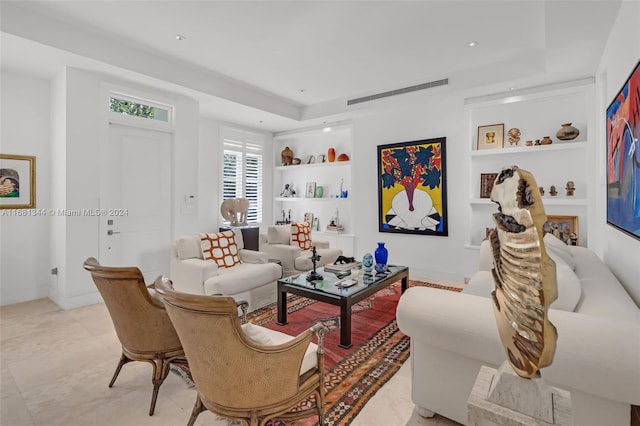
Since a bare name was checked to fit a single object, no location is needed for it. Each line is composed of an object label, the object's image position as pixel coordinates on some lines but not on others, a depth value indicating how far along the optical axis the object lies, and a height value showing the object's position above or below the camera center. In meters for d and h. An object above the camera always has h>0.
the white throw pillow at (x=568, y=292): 1.62 -0.41
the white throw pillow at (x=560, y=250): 2.24 -0.29
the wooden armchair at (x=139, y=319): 1.88 -0.66
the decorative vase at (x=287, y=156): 6.85 +1.19
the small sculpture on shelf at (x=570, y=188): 4.05 +0.30
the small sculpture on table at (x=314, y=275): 3.33 -0.68
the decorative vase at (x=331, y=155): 6.20 +1.09
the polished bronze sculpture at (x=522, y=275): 0.60 -0.13
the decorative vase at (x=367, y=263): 3.66 -0.59
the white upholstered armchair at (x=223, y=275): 3.33 -0.70
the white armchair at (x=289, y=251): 4.54 -0.59
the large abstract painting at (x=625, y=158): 1.82 +0.35
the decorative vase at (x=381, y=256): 3.78 -0.53
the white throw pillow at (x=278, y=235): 5.05 -0.38
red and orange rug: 2.02 -1.16
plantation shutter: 6.13 +0.86
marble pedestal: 0.74 -0.46
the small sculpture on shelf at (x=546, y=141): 4.11 +0.91
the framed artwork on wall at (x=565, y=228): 3.99 -0.21
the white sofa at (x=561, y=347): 1.20 -0.58
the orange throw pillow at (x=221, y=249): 3.74 -0.45
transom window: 4.11 +1.39
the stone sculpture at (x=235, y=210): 5.58 +0.02
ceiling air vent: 4.48 +1.82
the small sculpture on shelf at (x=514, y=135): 4.37 +1.04
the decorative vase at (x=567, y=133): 3.94 +0.98
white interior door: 4.07 +0.14
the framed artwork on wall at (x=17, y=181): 3.76 +0.36
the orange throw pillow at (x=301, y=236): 5.06 -0.39
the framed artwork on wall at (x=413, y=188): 5.00 +0.39
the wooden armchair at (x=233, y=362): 1.39 -0.70
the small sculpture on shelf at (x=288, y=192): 6.91 +0.42
